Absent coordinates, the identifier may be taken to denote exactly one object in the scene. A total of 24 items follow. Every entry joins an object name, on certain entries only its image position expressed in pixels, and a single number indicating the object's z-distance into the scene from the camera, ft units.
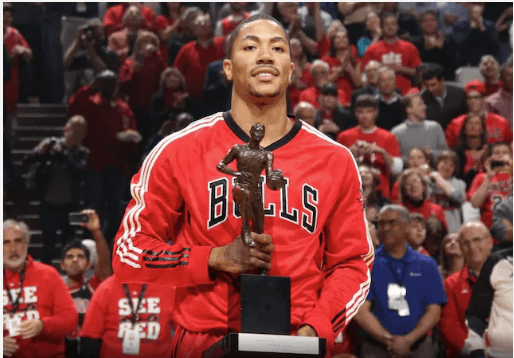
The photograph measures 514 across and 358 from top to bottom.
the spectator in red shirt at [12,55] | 70.28
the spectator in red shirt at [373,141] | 57.36
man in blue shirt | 42.42
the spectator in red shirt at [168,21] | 75.36
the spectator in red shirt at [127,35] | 72.54
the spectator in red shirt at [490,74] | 69.72
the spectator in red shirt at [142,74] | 69.05
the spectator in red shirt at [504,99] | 67.72
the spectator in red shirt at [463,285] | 45.42
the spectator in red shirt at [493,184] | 55.42
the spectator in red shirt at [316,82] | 67.31
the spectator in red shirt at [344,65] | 70.03
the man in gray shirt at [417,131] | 61.77
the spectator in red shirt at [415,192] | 54.13
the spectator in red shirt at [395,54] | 72.38
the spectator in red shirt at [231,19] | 73.61
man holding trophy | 18.97
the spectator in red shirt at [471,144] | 61.41
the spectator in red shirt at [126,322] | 44.57
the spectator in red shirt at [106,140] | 61.62
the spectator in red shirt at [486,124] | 63.87
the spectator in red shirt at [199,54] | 70.33
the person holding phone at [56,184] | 58.59
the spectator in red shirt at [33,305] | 44.27
